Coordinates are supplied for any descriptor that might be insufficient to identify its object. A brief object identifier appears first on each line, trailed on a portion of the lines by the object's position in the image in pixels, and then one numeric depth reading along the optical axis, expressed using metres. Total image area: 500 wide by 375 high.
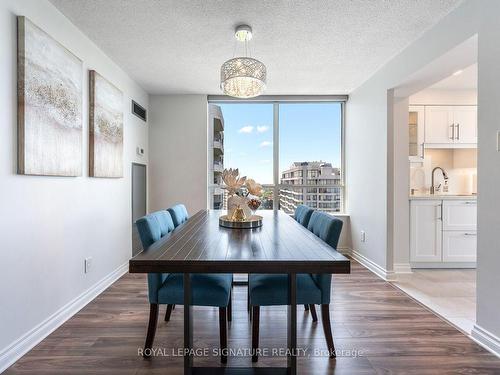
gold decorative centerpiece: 2.13
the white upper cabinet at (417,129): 3.69
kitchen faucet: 3.80
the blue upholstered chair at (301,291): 1.64
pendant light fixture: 2.21
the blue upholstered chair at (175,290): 1.64
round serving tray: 2.01
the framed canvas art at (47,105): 1.72
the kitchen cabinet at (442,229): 3.31
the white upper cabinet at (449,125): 3.69
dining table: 1.21
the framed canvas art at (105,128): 2.54
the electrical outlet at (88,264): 2.46
